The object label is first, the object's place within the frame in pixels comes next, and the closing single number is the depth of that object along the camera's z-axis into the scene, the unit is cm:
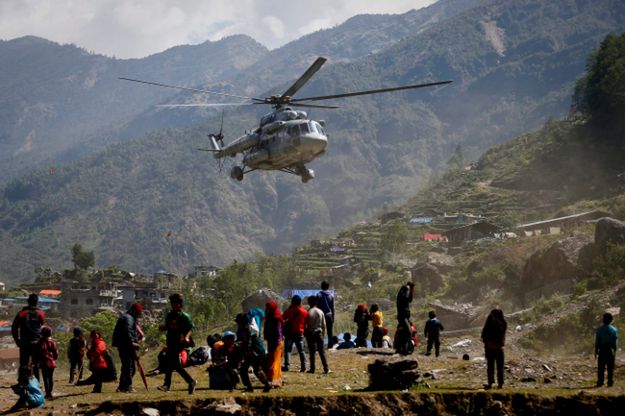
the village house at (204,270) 11569
